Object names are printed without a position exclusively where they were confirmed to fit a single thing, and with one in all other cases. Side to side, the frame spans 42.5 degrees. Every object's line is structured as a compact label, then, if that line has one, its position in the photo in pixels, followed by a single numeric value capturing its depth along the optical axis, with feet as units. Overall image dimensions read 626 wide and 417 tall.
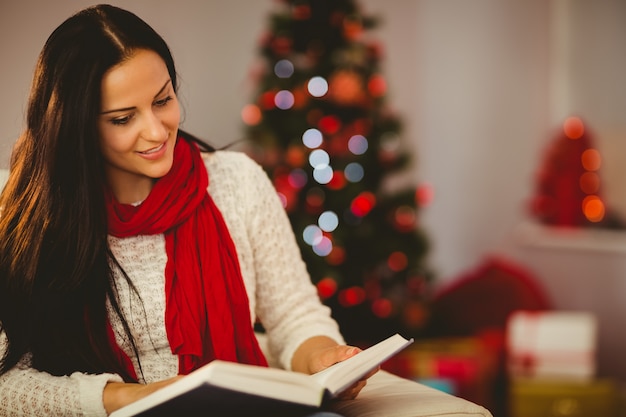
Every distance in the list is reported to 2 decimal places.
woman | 4.09
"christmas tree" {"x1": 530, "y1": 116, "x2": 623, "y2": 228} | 10.77
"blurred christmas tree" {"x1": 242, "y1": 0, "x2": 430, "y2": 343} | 9.84
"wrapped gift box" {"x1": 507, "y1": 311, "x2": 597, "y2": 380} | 9.11
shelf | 10.36
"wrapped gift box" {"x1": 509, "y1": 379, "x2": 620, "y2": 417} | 8.91
